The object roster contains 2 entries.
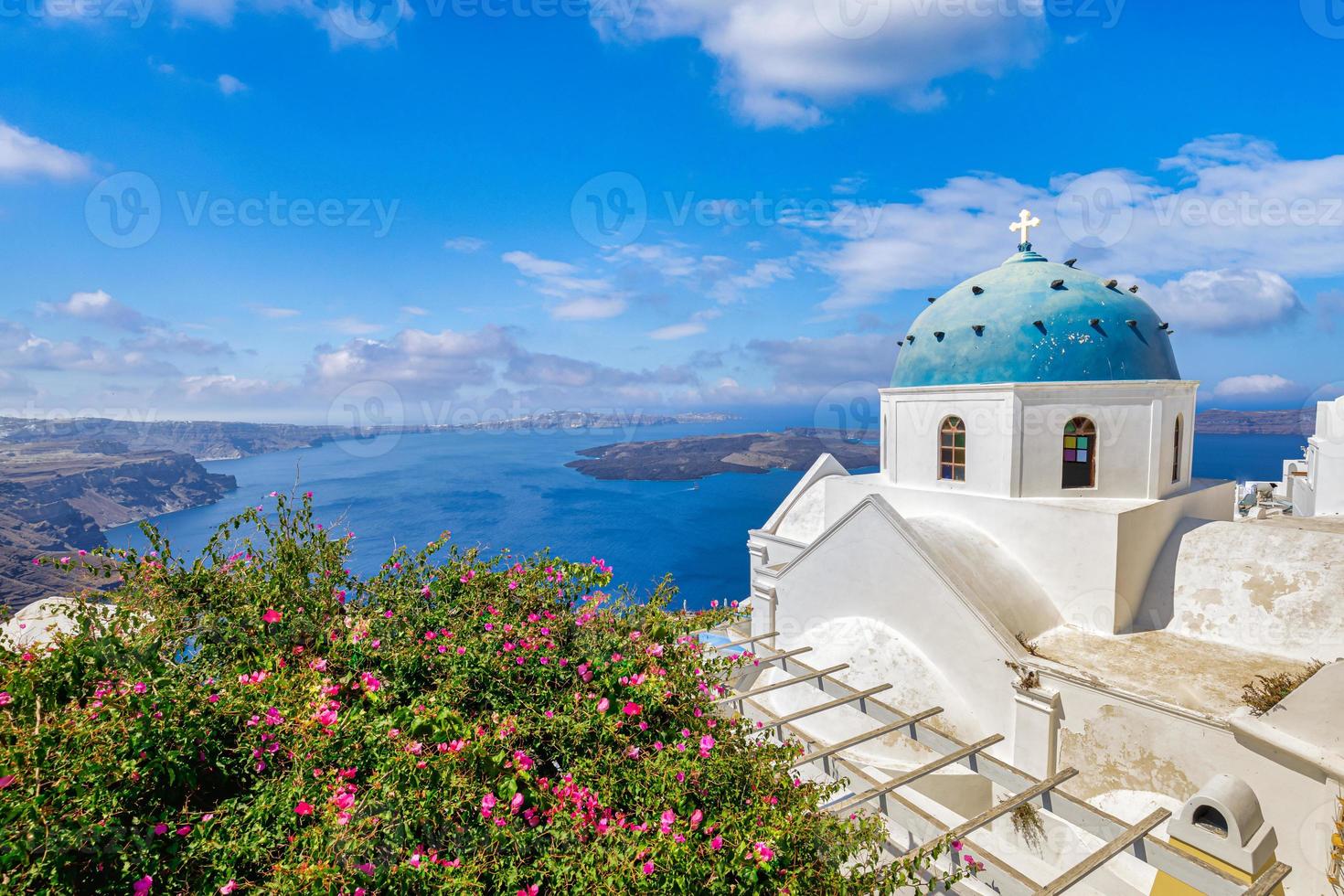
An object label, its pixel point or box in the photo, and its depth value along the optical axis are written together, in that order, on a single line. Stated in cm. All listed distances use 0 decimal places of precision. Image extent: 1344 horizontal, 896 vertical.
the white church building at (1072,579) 650
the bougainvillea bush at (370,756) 288
